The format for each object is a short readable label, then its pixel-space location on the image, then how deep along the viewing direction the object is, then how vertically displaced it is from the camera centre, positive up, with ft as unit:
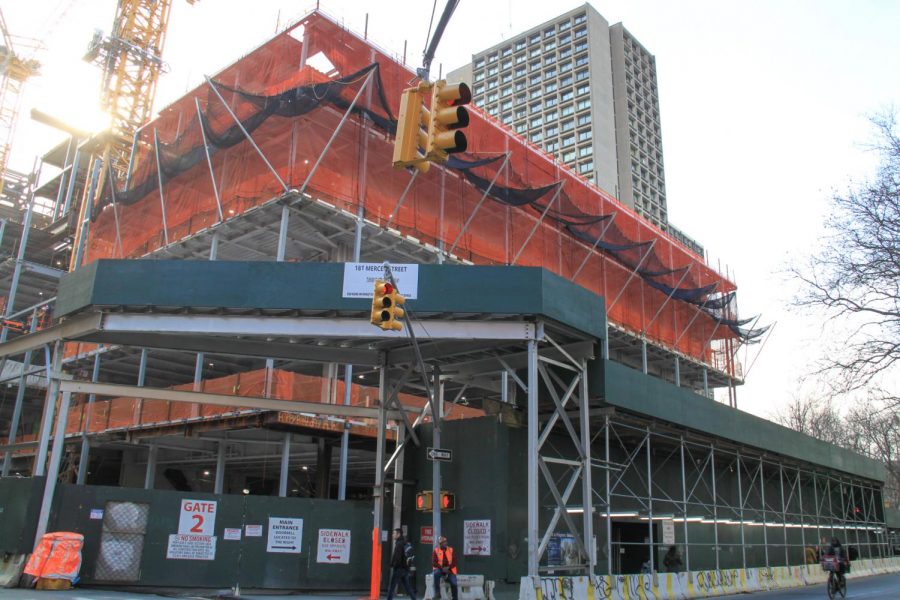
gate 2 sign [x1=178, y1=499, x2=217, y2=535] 59.47 -0.07
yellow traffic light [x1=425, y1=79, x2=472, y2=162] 31.96 +17.11
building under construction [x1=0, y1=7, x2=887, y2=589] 56.24 +14.60
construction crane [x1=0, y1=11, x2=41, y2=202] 236.63 +137.36
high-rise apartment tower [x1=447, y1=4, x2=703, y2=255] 345.72 +205.54
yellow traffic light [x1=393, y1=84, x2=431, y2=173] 31.42 +16.51
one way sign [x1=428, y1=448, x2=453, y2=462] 57.51 +5.31
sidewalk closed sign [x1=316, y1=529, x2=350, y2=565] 63.57 -2.09
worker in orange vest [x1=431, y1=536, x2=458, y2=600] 52.65 -2.56
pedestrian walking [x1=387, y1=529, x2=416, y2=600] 55.16 -2.67
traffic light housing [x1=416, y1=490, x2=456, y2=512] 60.80 +1.89
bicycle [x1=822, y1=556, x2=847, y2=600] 65.72 -2.99
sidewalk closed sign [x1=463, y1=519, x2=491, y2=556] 60.64 -0.86
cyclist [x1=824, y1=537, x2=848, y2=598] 65.77 -2.90
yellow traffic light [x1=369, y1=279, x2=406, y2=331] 41.88 +11.86
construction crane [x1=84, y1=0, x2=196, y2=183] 167.84 +101.92
